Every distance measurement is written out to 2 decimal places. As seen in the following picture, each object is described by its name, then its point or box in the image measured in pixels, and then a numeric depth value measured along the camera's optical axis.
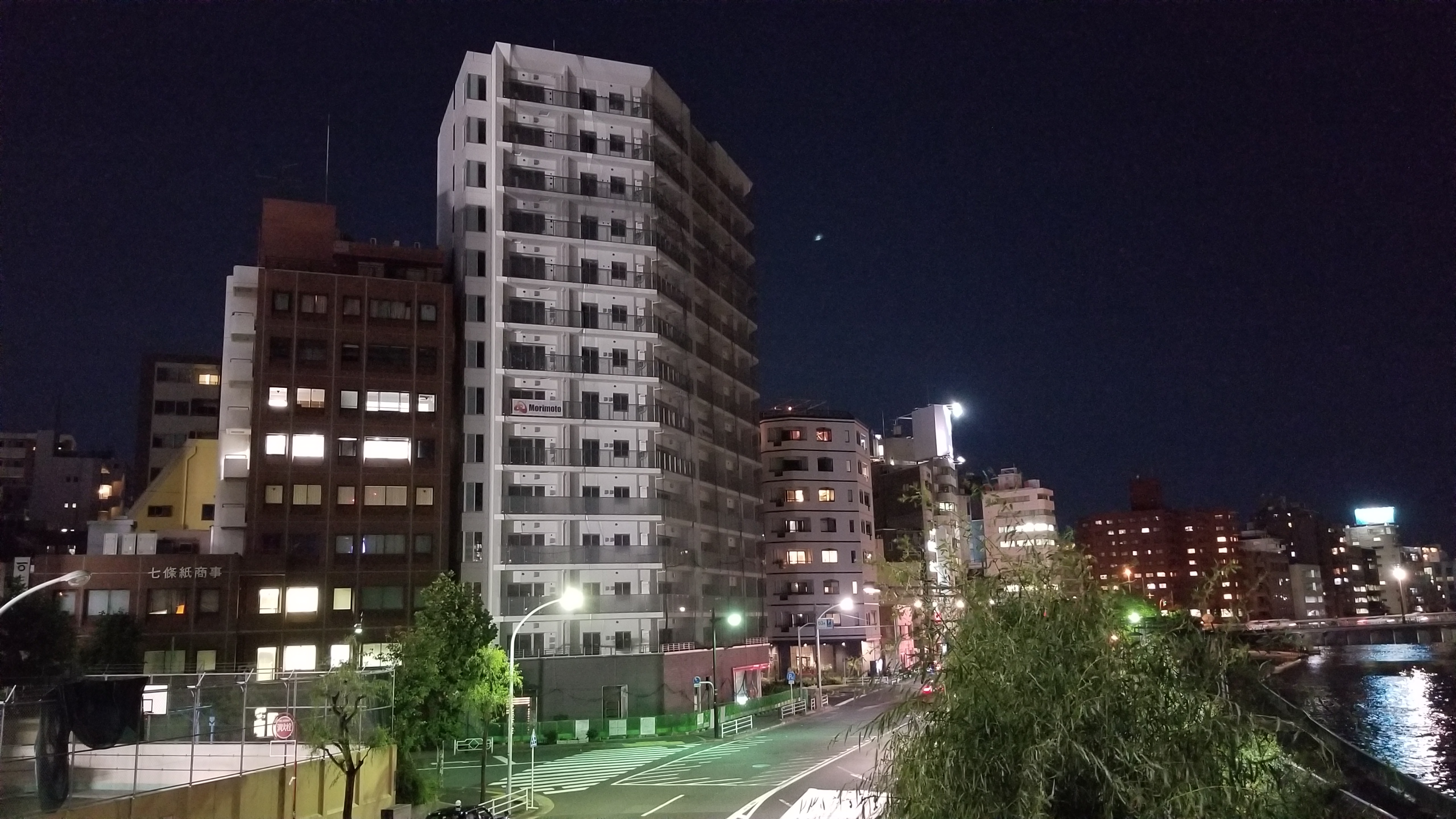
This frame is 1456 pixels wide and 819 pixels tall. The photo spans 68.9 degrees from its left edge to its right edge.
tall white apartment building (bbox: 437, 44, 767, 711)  70.81
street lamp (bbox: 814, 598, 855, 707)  72.69
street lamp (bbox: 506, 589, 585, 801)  37.72
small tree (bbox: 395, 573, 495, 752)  39.09
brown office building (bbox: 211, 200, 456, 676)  66.19
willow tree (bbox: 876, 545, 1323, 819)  10.66
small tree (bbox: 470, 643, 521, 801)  42.72
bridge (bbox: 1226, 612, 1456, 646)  152.12
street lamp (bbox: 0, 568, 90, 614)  23.12
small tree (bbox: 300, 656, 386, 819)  31.00
